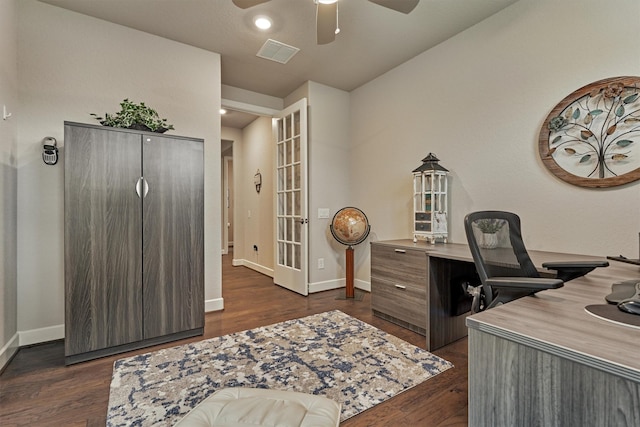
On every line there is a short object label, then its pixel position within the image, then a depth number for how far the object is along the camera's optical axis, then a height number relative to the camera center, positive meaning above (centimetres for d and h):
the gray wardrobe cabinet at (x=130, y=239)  215 -21
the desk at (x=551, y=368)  68 -41
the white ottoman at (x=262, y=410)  122 -89
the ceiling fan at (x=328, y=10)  197 +142
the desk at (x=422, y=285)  239 -66
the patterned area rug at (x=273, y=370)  167 -108
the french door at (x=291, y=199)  390 +19
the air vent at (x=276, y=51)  309 +175
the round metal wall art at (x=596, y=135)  195 +53
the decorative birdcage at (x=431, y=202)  288 +8
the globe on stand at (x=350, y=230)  366 -24
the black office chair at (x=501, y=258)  151 -27
